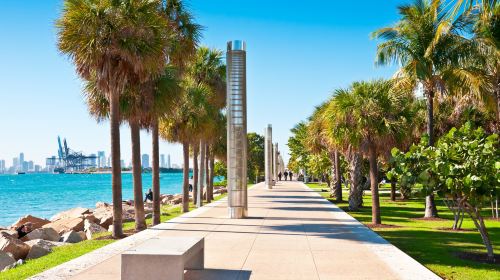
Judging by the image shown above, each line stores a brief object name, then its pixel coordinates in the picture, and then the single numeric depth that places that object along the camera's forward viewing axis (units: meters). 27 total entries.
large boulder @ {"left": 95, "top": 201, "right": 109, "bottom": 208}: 43.08
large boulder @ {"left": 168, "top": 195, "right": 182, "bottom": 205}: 41.04
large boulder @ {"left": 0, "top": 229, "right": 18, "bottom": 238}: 21.21
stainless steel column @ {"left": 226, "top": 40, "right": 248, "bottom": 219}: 20.31
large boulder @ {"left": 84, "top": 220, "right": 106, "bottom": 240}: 19.66
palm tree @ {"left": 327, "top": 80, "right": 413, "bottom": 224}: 18.66
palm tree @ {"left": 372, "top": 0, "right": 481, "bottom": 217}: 21.92
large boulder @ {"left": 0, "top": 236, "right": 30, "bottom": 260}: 14.89
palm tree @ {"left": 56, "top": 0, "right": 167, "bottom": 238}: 14.92
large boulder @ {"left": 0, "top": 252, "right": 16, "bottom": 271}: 13.20
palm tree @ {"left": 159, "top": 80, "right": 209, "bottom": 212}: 25.16
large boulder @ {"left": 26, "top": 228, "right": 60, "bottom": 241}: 19.11
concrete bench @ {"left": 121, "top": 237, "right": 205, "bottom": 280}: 7.99
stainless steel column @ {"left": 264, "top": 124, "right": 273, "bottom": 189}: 49.14
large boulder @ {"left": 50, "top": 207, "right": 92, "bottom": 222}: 32.16
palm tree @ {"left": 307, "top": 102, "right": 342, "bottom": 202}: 31.86
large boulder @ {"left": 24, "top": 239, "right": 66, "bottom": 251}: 15.40
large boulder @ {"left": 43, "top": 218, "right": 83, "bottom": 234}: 23.00
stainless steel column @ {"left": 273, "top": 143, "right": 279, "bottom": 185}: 68.37
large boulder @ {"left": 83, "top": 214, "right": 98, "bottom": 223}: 24.91
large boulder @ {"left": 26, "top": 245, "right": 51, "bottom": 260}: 14.61
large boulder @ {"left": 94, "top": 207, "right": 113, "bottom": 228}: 23.06
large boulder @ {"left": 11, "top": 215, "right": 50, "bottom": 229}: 26.85
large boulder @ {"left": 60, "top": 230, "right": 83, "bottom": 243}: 17.64
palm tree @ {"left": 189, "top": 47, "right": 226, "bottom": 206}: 29.06
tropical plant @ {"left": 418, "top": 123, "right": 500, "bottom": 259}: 11.34
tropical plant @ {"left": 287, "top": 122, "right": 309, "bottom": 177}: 60.47
